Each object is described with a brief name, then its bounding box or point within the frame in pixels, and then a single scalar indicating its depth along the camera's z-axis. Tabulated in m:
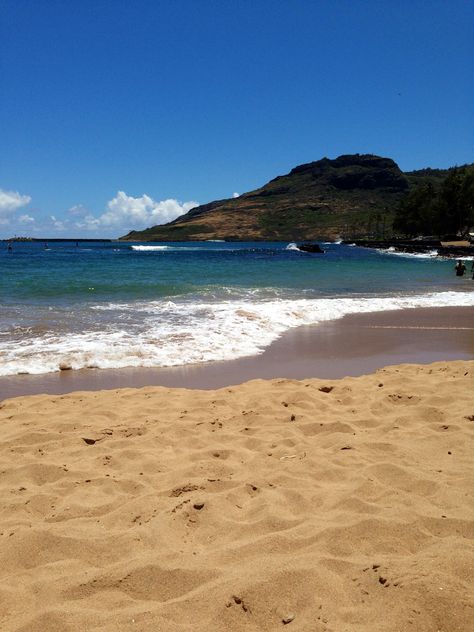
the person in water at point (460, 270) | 29.34
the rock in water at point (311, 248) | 76.19
